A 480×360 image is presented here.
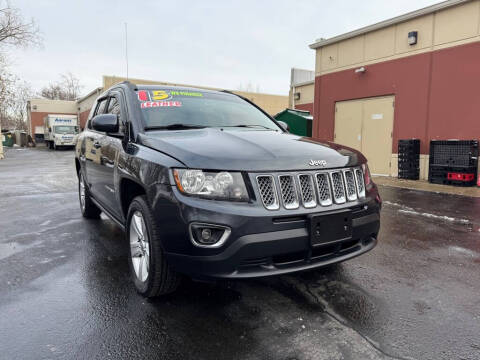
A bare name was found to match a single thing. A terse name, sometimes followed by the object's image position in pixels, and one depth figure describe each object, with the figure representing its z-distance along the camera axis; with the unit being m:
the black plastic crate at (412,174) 10.59
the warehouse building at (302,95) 19.41
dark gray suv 2.19
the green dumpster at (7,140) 41.97
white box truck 30.11
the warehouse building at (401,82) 9.66
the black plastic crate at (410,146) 10.47
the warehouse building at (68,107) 36.85
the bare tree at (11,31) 22.30
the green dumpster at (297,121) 14.57
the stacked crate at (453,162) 9.02
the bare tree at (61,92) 65.62
